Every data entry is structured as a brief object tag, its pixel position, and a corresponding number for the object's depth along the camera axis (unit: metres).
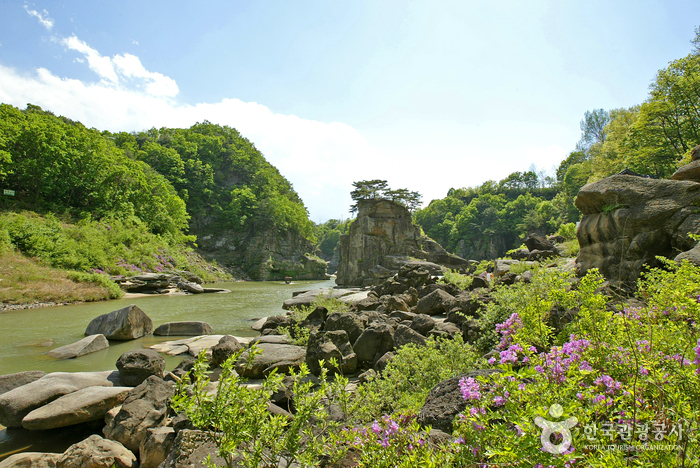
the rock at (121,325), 10.50
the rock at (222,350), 7.73
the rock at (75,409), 4.67
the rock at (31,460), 3.67
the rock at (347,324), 7.96
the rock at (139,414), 4.24
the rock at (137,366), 6.36
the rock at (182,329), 11.55
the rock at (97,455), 3.57
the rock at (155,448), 3.73
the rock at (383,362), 5.62
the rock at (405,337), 6.25
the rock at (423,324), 7.28
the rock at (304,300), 16.36
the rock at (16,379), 5.75
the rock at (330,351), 6.54
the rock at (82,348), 8.58
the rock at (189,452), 2.78
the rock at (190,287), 27.53
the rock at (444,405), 2.90
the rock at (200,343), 9.20
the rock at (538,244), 17.41
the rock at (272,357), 6.98
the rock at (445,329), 6.50
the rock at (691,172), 8.23
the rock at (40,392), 4.93
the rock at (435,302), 10.04
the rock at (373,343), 6.84
